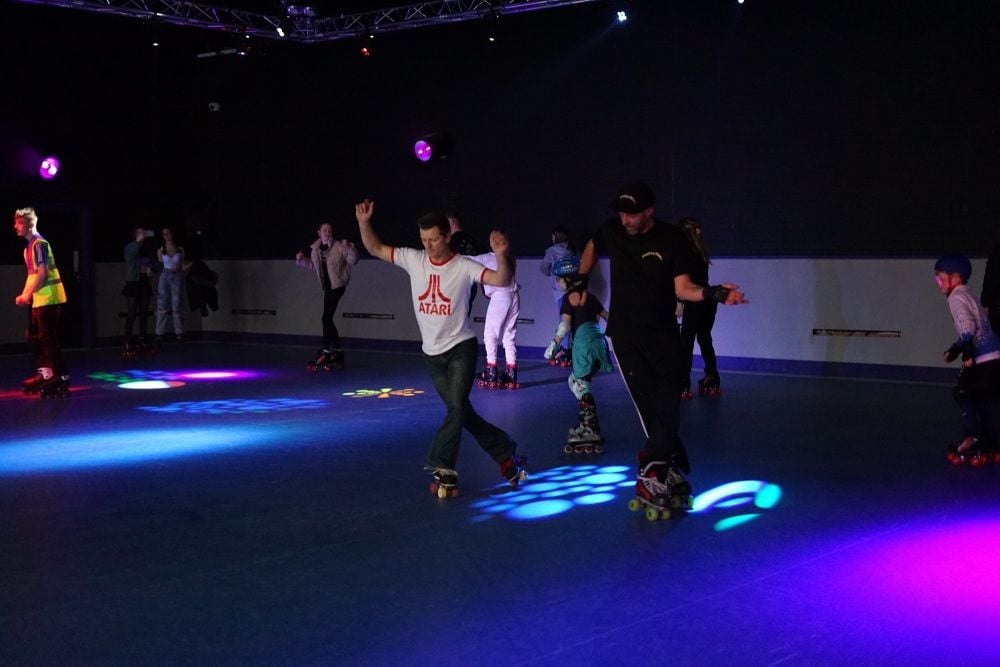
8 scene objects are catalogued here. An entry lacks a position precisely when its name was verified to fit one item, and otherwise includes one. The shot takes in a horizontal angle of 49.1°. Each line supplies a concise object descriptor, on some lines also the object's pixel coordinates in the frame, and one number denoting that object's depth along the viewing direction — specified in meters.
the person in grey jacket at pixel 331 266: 12.75
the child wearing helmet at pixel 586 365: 7.34
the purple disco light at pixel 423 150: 14.87
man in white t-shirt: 5.88
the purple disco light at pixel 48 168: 15.88
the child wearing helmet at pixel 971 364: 6.62
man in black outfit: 5.46
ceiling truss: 12.92
